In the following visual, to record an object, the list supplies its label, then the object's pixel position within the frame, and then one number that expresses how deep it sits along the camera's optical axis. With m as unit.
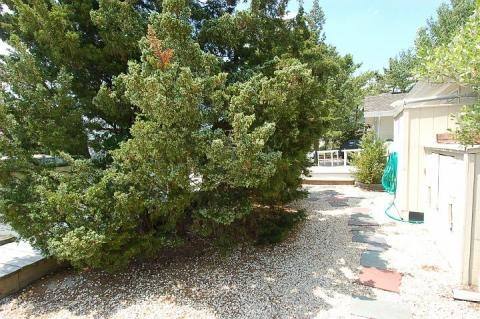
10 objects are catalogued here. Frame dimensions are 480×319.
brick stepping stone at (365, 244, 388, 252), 5.41
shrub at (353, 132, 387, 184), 10.68
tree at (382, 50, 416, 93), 29.36
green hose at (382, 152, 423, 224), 8.16
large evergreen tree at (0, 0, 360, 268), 3.60
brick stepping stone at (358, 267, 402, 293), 4.09
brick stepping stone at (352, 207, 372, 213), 8.09
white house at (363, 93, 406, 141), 16.30
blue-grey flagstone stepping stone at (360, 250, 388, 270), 4.77
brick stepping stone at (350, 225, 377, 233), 6.49
